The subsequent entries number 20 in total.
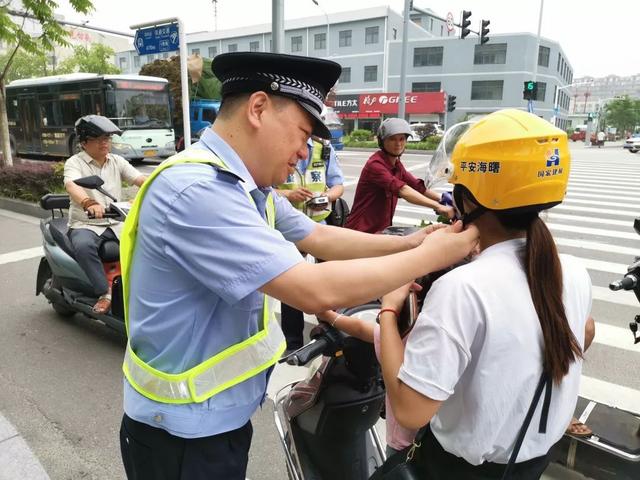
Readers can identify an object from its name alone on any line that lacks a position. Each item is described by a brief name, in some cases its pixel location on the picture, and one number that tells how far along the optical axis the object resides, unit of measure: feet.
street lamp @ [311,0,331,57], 146.30
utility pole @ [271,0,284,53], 22.44
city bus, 51.16
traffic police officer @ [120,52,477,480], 3.71
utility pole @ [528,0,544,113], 95.09
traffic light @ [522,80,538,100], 61.72
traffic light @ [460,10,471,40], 57.16
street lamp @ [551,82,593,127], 149.40
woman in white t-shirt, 3.70
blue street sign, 25.29
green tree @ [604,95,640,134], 214.69
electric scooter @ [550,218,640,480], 6.71
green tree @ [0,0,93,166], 32.45
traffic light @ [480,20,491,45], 61.89
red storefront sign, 134.25
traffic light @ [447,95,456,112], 77.23
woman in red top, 12.33
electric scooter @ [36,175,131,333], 12.94
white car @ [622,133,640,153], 100.86
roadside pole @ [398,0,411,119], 51.03
